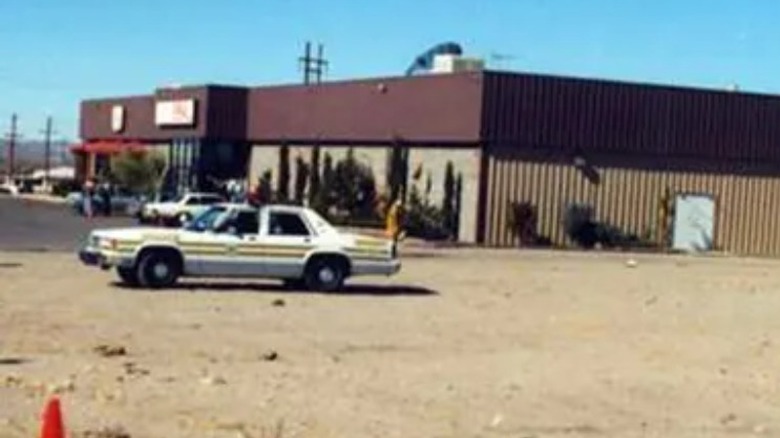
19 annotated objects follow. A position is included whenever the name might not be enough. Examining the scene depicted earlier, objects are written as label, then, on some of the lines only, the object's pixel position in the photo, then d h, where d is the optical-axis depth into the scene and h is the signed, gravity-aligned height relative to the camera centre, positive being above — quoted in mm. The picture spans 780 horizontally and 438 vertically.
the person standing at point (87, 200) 71125 -924
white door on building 59938 -441
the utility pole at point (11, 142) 160000 +3288
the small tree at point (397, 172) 60469 +808
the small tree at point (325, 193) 63062 -86
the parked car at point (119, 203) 73875 -1044
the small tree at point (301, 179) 68500 +432
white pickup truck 62956 -934
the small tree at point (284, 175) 70812 +571
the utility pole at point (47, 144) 127375 +3074
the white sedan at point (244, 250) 29078 -1098
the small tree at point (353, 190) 62969 +81
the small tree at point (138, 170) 87562 +567
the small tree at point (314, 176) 64812 +551
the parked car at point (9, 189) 115475 -1001
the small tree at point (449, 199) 57406 -68
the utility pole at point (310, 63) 106425 +7859
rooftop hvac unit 65000 +5186
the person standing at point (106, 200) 74550 -890
